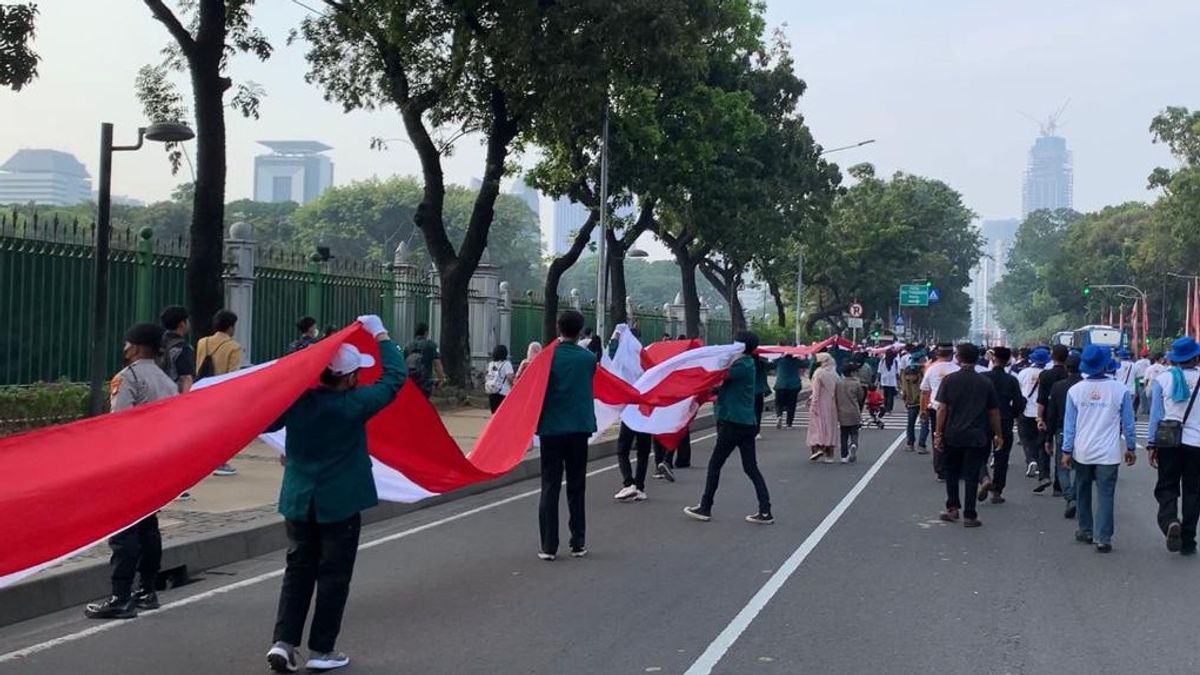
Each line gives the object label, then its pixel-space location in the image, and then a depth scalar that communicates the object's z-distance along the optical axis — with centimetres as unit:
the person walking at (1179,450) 1067
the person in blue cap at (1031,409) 1619
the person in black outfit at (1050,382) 1418
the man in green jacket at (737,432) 1234
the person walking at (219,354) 1260
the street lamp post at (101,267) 1259
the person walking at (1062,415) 1325
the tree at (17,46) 1418
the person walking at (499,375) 1803
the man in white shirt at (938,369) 1672
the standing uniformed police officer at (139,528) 795
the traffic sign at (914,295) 7300
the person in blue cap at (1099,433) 1097
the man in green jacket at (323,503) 664
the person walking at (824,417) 1920
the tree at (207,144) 1733
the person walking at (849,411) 1936
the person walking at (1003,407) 1441
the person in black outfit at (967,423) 1216
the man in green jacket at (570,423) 1038
